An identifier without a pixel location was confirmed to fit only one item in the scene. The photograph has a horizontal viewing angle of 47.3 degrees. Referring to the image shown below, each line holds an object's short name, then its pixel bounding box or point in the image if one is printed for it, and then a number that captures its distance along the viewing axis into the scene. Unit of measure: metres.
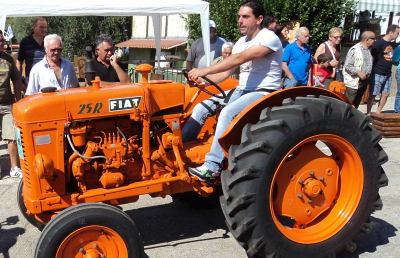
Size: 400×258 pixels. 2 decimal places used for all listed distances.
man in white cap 7.69
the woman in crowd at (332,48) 7.35
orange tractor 3.01
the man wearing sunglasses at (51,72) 4.51
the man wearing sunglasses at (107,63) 5.01
